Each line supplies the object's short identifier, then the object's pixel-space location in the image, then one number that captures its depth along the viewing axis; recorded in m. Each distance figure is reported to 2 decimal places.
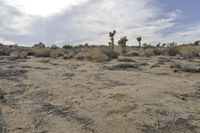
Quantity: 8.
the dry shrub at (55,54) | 8.28
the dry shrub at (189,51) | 8.55
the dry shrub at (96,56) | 6.99
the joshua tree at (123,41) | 12.75
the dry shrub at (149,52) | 9.07
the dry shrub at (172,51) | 9.34
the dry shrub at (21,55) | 7.62
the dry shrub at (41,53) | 8.49
